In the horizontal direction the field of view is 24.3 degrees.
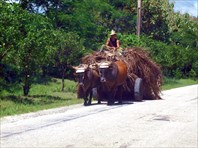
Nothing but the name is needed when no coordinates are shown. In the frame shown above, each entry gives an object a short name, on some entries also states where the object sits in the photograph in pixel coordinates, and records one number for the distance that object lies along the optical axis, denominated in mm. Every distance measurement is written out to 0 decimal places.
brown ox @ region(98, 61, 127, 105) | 16892
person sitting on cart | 19100
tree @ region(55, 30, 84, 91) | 22438
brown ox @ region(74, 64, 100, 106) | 16344
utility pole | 32356
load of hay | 18375
